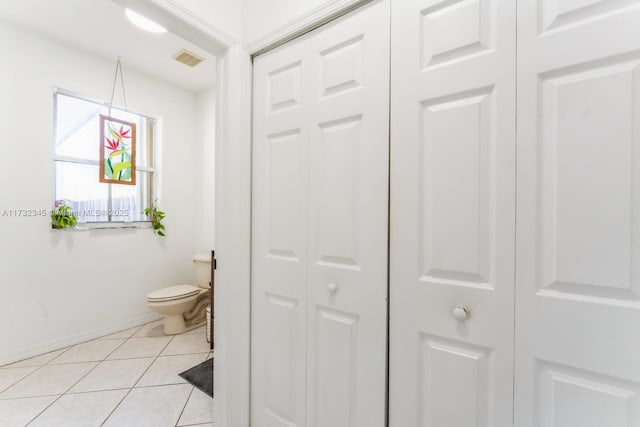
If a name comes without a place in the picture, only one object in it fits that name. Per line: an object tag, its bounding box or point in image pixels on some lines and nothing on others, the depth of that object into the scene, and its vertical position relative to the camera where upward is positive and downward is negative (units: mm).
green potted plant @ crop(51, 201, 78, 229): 2297 -58
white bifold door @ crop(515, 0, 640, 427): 650 -3
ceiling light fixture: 1960 +1369
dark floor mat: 1817 -1158
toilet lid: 2493 -775
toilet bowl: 2510 -859
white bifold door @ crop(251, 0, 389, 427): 1010 -61
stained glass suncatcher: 2623 +587
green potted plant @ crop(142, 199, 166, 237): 2922 -57
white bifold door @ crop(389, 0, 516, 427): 792 +2
